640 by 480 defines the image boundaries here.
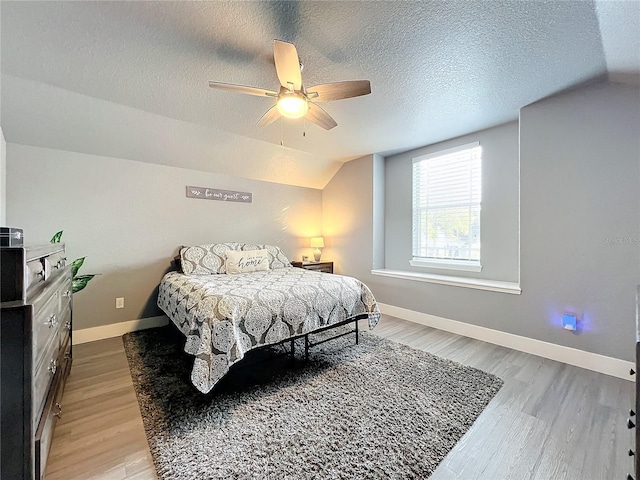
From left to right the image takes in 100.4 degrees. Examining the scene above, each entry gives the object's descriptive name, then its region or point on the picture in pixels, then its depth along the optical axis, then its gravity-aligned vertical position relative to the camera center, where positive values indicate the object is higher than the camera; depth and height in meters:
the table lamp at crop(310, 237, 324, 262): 4.72 -0.10
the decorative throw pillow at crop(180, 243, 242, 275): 3.20 -0.26
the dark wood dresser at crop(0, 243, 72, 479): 0.93 -0.48
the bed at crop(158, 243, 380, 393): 1.74 -0.53
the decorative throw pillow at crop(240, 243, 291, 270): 3.77 -0.23
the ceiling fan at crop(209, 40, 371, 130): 1.57 +1.01
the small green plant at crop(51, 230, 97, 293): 2.64 -0.40
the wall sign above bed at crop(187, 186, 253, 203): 3.60 +0.63
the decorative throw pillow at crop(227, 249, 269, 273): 3.36 -0.28
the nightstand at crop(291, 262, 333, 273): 4.32 -0.44
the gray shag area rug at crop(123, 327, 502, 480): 1.34 -1.12
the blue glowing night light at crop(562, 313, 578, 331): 2.37 -0.72
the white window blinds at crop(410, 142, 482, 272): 3.39 +0.44
